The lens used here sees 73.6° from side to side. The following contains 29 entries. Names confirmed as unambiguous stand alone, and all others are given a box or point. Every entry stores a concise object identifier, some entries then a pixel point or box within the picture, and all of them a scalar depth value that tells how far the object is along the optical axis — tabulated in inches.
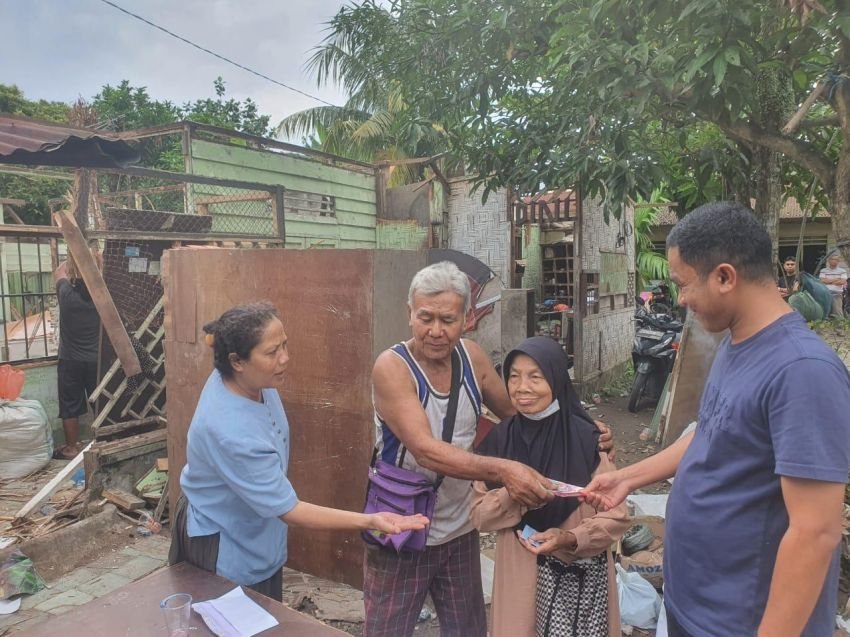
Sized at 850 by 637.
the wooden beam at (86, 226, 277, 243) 178.5
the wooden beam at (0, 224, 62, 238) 207.5
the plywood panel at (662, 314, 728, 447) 204.4
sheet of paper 60.5
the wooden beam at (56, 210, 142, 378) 167.0
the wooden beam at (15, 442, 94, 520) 172.0
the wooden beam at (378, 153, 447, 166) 321.3
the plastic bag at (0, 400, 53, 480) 205.0
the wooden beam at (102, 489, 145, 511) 168.2
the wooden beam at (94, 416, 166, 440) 180.1
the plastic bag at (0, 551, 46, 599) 134.1
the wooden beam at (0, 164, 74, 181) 208.8
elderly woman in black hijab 73.8
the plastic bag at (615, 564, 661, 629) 114.2
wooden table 61.2
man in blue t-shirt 46.1
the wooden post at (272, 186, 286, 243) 233.2
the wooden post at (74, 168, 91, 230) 173.2
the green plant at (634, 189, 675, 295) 488.4
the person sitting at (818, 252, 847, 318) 231.5
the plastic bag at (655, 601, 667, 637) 95.4
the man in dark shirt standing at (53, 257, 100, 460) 212.1
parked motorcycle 284.5
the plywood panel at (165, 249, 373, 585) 116.3
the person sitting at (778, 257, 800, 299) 180.1
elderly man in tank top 71.9
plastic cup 59.3
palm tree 441.7
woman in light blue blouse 67.8
